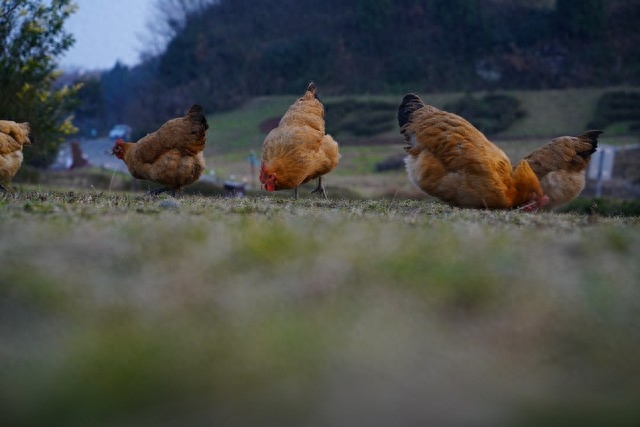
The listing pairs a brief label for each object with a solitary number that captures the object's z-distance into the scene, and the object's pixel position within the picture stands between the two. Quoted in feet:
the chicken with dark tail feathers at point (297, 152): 27.68
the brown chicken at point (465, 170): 23.75
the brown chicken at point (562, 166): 29.55
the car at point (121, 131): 180.71
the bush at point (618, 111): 128.06
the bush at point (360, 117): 144.40
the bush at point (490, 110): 134.00
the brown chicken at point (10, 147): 32.68
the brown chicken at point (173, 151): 31.53
